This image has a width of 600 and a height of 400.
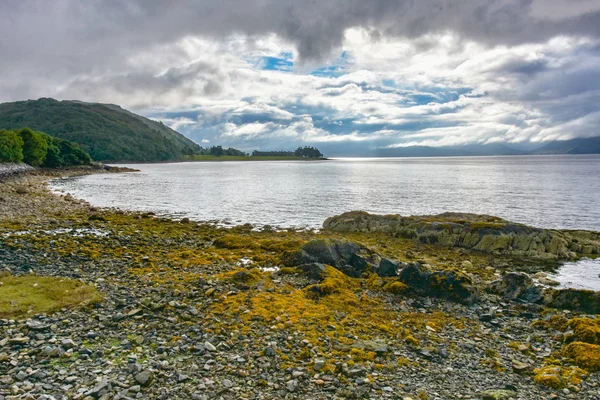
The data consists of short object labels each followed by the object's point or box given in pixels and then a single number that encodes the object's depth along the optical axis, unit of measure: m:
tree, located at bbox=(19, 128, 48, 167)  129.62
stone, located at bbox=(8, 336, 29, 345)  10.74
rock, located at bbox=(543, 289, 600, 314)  17.23
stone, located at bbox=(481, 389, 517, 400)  9.73
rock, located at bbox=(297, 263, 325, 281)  19.50
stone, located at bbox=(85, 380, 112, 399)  8.69
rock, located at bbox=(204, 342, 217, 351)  11.28
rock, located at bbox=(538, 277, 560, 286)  22.89
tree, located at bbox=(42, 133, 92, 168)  145.38
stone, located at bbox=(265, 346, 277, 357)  11.22
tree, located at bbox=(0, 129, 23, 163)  110.81
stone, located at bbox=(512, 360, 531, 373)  11.40
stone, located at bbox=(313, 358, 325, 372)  10.66
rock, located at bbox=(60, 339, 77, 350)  10.77
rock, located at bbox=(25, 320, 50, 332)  11.69
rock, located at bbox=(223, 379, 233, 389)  9.49
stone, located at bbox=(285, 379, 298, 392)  9.62
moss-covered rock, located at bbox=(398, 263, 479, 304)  17.77
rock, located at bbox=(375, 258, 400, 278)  20.89
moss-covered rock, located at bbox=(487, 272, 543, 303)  18.44
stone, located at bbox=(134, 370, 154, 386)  9.30
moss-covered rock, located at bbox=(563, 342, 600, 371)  11.80
